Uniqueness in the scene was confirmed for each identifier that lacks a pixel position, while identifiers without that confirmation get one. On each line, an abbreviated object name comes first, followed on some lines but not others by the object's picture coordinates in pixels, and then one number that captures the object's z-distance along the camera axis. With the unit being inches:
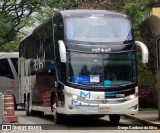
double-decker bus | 629.3
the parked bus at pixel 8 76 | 1165.1
